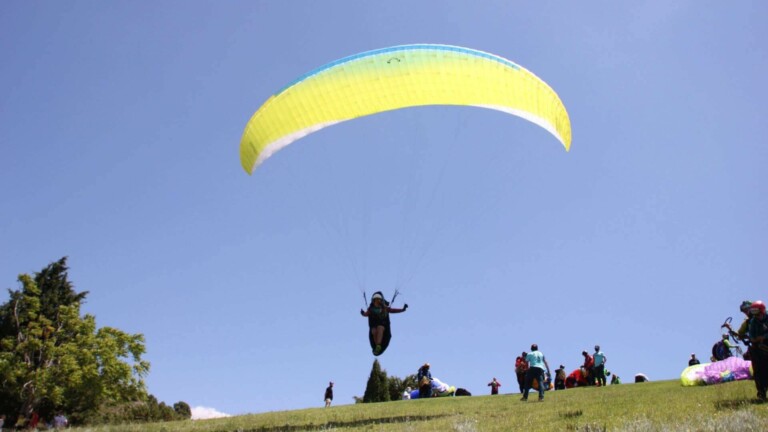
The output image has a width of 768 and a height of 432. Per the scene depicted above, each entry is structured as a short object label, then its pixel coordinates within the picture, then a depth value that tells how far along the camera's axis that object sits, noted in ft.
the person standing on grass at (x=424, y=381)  71.92
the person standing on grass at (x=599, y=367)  71.15
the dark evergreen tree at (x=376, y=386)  144.46
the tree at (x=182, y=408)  194.10
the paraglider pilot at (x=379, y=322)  43.24
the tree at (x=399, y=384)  172.04
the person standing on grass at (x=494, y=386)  88.69
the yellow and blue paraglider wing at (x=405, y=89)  42.65
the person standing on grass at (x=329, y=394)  86.48
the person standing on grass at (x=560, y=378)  80.48
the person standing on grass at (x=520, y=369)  62.95
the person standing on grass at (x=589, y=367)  73.77
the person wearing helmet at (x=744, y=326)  31.71
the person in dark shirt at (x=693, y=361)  73.20
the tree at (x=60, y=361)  95.35
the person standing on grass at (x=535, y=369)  48.16
